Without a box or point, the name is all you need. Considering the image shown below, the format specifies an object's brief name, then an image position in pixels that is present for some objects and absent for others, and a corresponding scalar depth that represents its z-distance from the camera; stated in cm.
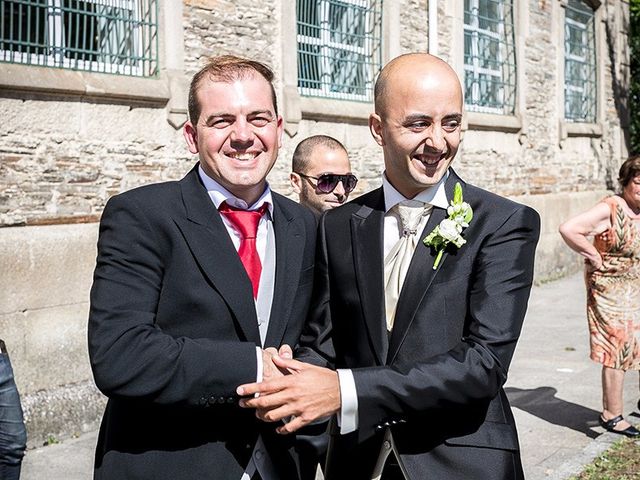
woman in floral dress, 698
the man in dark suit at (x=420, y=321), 264
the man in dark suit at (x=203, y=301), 254
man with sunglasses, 568
